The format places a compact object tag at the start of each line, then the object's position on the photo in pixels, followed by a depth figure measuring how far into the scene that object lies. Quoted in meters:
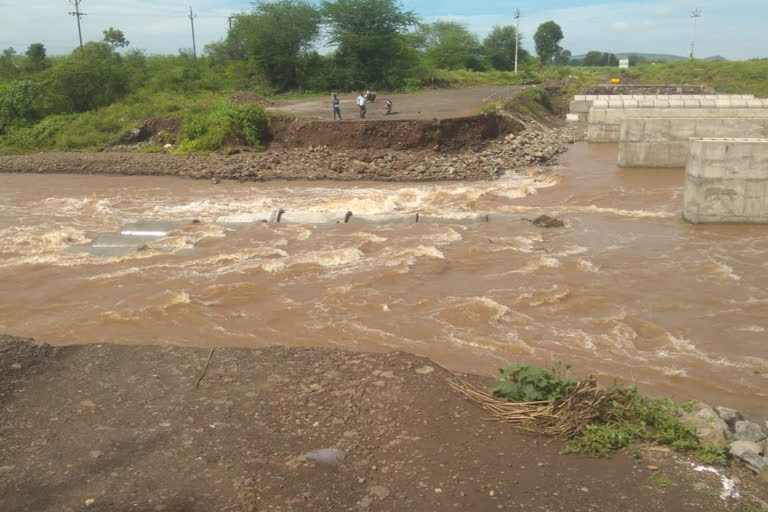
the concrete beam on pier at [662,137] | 21.83
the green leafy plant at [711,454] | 5.05
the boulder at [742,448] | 5.08
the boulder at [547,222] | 14.88
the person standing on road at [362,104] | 25.14
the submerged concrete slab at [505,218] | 15.24
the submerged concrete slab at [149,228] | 14.95
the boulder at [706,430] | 5.29
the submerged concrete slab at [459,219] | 15.27
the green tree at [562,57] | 101.03
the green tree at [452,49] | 55.00
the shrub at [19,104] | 31.47
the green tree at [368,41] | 39.69
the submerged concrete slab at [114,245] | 13.54
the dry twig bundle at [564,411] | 5.49
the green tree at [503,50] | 63.18
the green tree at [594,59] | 114.19
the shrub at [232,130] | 25.45
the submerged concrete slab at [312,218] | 15.70
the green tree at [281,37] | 40.53
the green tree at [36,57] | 44.12
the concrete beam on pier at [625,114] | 28.47
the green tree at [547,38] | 92.06
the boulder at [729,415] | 5.90
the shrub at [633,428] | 5.28
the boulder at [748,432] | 5.50
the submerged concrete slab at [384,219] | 15.44
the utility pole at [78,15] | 47.39
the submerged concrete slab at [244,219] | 15.84
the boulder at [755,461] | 4.89
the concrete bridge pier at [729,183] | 14.45
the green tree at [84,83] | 32.91
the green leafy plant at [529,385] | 5.79
